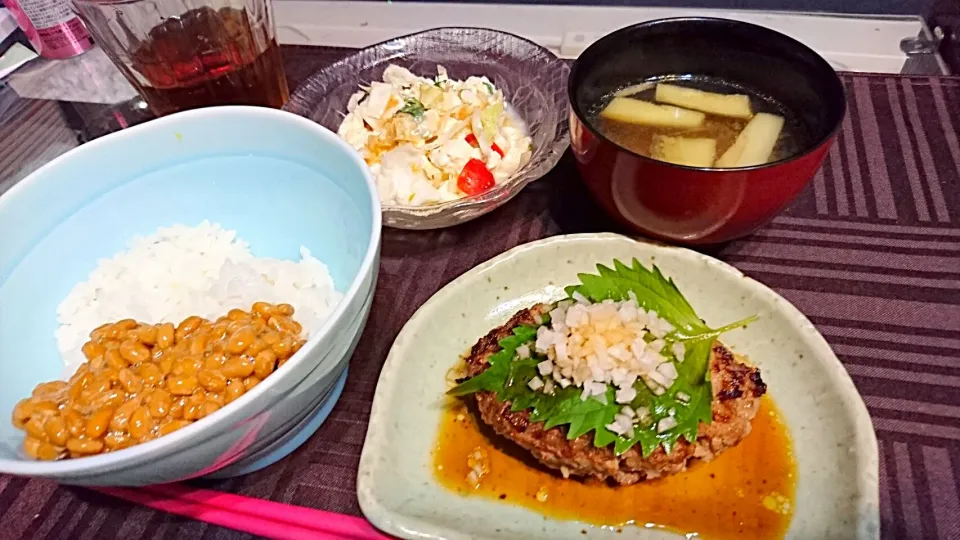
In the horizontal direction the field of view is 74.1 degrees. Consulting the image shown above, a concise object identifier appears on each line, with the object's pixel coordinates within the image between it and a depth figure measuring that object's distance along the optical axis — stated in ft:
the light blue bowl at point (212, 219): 0.69
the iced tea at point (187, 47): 1.13
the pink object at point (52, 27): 1.31
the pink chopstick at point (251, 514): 0.73
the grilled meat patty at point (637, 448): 0.75
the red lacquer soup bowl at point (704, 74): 0.84
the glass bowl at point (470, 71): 1.15
